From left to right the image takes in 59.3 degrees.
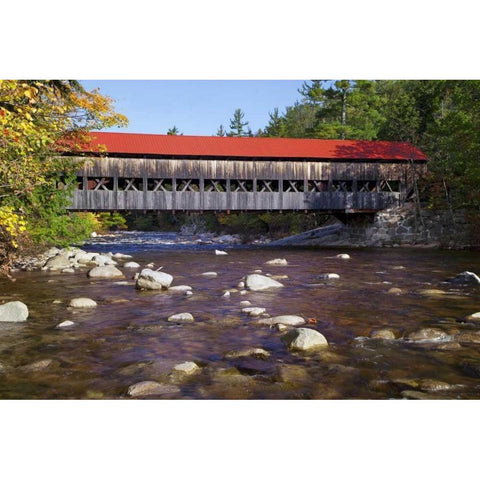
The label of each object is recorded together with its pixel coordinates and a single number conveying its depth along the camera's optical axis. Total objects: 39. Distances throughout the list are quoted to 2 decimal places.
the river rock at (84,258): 14.47
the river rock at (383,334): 5.43
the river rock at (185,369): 4.22
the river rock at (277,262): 14.59
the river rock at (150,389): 3.75
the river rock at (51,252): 15.06
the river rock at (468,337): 5.22
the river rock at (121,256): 16.80
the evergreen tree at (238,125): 59.69
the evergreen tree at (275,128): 43.81
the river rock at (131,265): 13.34
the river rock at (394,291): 8.61
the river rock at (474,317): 6.18
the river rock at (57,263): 12.61
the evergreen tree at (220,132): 64.37
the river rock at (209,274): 11.66
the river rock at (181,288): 9.05
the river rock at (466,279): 9.48
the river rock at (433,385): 3.80
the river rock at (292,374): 4.02
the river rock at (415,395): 3.62
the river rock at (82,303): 7.36
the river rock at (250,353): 4.70
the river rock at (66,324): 5.98
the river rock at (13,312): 6.29
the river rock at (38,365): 4.32
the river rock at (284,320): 6.14
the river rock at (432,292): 8.28
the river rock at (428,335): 5.34
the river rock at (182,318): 6.40
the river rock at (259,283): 9.19
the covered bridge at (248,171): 21.41
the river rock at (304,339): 4.98
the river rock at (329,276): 10.87
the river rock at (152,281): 9.09
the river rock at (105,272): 11.02
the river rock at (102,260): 13.88
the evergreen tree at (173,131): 59.38
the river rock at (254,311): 6.73
